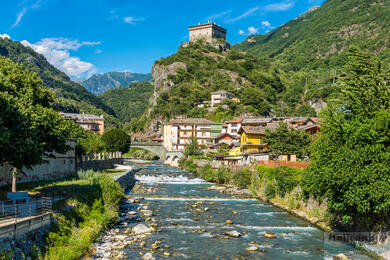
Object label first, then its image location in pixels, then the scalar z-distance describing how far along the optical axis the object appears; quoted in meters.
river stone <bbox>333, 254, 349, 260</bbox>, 21.14
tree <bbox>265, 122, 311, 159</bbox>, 53.81
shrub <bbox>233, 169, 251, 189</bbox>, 52.62
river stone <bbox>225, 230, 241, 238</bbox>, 26.64
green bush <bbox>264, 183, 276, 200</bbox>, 42.49
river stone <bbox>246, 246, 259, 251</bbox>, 23.39
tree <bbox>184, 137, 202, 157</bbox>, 95.69
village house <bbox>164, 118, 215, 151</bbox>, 118.97
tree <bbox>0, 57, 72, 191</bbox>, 20.03
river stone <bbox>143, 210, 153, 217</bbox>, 33.09
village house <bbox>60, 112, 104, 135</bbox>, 141.25
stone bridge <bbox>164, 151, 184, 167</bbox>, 101.88
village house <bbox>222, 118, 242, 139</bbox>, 107.12
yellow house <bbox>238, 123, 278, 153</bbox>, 72.06
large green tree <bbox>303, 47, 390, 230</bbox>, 21.53
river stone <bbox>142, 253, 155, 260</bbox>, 21.08
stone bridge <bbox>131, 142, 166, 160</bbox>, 127.81
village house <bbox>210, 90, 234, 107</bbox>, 138.25
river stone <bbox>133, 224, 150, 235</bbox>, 26.80
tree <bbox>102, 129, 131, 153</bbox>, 96.04
